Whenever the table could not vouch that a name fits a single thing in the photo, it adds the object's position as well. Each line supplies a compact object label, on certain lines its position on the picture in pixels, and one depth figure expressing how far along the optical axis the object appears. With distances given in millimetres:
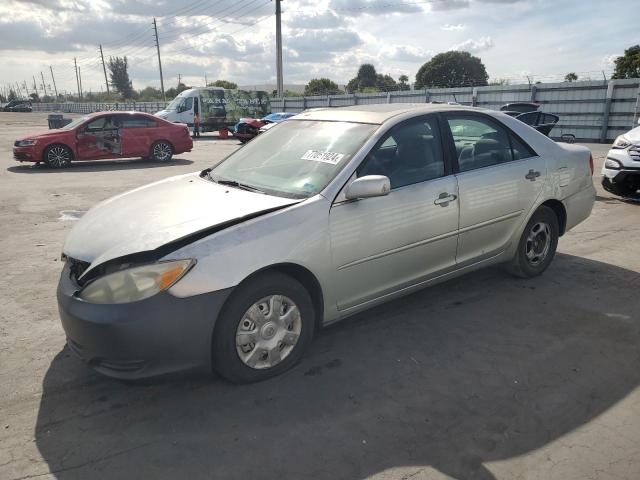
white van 24062
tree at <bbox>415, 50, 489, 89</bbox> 64562
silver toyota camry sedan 2613
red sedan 12508
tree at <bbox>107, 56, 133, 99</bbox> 99250
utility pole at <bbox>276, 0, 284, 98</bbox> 33094
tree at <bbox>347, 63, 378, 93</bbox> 77000
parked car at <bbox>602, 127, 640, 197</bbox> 7496
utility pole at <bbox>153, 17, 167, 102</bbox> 60212
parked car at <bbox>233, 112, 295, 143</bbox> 20969
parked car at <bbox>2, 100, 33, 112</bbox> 63491
